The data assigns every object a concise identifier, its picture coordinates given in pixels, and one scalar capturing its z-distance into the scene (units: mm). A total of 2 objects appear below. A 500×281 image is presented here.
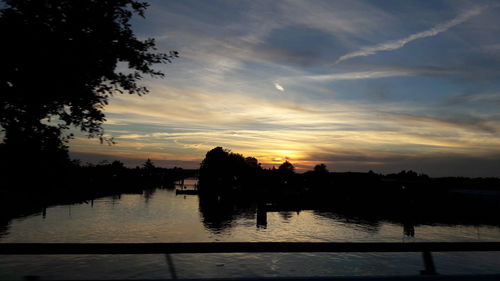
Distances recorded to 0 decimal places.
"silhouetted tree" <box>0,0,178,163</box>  8000
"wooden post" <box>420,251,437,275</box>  3857
